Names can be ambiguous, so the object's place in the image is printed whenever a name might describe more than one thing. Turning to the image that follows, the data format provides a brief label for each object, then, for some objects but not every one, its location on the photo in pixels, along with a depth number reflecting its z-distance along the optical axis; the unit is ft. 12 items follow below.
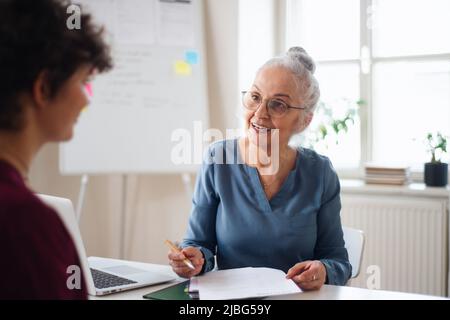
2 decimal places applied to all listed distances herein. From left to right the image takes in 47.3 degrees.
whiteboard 8.98
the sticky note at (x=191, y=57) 9.30
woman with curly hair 1.79
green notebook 3.91
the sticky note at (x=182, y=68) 9.21
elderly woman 5.10
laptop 3.72
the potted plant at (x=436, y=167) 8.82
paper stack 9.05
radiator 8.66
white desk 3.98
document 3.78
